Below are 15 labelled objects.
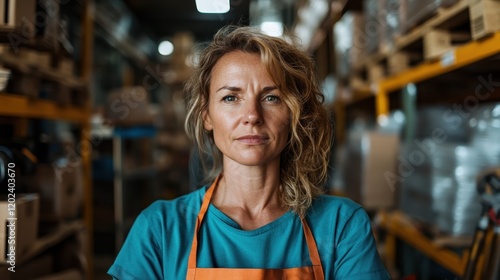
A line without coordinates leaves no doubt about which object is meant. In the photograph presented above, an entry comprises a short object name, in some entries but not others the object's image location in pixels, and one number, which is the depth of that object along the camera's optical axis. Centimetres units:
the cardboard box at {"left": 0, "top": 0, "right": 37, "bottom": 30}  217
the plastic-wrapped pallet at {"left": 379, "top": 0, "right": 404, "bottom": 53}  357
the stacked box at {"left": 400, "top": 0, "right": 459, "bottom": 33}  278
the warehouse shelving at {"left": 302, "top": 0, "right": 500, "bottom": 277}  245
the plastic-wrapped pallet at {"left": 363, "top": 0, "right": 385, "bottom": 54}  409
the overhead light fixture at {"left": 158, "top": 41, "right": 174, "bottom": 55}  1044
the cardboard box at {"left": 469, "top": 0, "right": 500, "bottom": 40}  216
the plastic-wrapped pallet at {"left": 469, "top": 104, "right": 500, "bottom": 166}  277
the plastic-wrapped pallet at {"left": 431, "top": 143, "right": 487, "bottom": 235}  286
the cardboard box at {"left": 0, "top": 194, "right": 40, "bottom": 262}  224
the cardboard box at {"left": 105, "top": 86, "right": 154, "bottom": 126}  539
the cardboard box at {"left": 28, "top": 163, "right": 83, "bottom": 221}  312
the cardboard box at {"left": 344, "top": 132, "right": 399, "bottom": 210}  381
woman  177
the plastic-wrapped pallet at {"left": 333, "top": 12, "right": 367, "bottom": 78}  474
